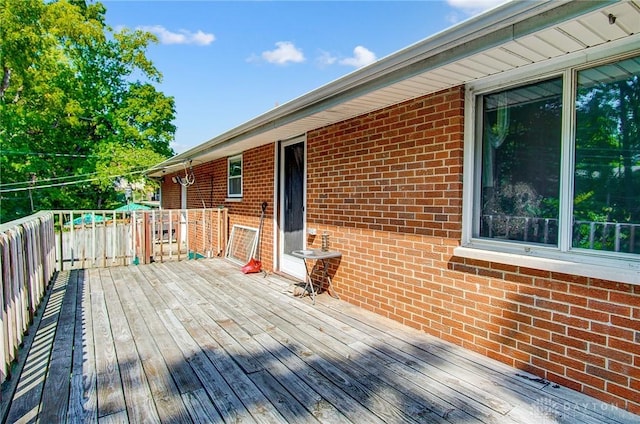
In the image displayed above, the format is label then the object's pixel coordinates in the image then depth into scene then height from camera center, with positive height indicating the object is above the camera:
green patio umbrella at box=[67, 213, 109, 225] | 17.70 -1.03
